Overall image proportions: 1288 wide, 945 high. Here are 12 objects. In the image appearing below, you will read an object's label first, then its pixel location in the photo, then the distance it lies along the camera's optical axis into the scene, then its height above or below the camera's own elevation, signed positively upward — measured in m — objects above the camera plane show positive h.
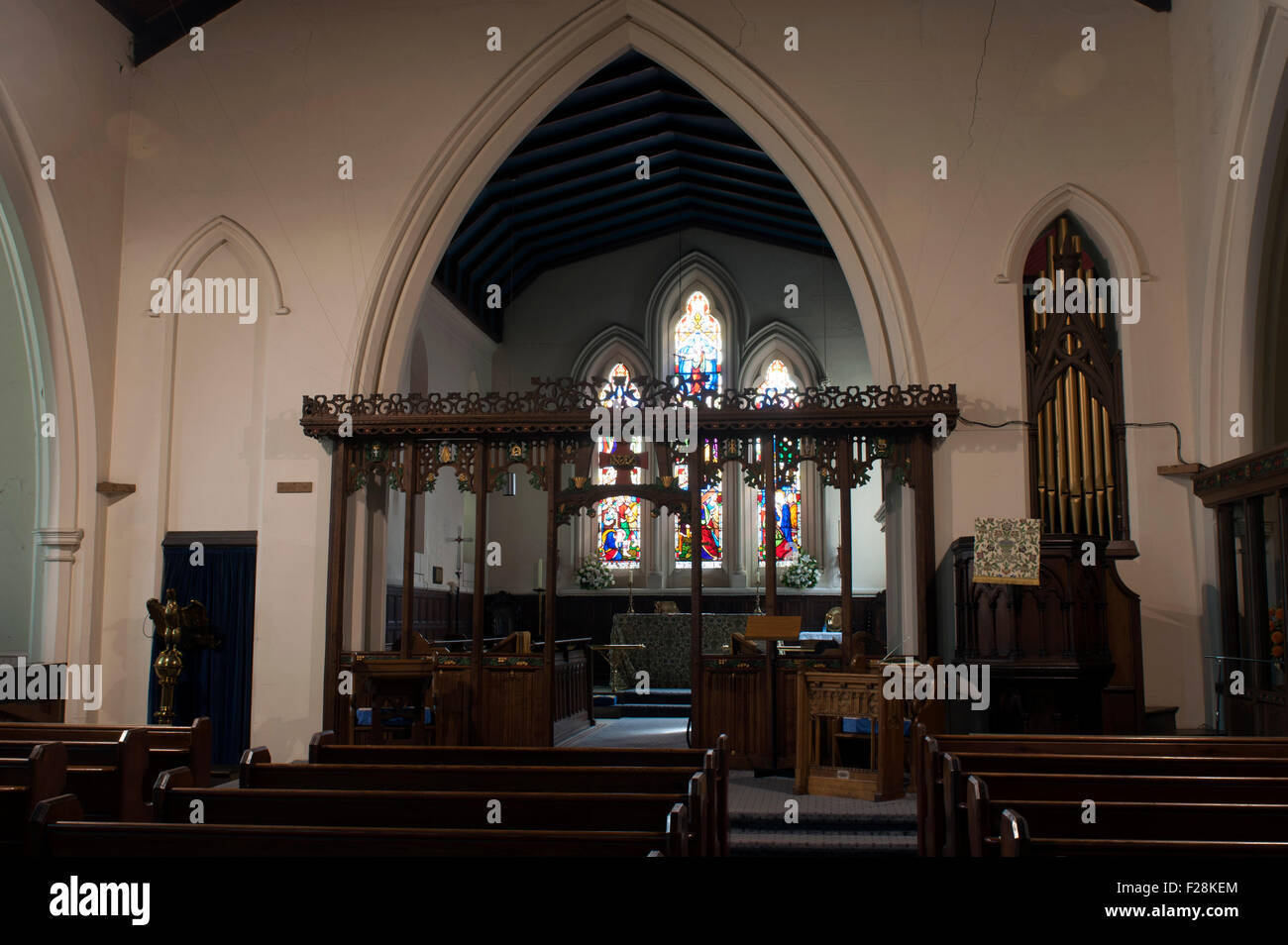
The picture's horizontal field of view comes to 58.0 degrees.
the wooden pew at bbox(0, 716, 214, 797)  4.05 -0.54
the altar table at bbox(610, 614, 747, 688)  12.91 -0.52
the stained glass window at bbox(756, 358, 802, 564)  15.05 +0.93
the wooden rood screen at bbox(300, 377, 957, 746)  7.83 +0.99
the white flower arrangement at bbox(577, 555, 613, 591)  14.95 +0.23
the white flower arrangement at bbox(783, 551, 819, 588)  14.52 +0.24
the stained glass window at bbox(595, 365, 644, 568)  15.50 +0.82
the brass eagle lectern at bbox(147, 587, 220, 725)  8.02 -0.31
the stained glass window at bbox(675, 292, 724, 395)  15.55 +3.43
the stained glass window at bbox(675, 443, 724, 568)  15.16 +0.76
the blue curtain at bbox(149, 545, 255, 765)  8.38 -0.42
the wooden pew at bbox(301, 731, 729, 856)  4.33 -0.63
